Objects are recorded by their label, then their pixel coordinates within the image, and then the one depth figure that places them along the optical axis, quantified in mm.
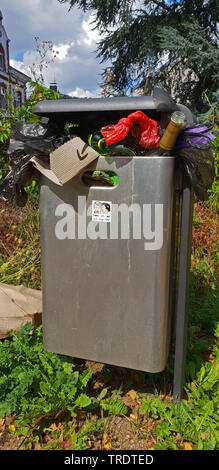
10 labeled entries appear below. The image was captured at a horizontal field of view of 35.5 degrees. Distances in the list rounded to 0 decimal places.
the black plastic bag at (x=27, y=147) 1547
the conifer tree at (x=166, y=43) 9500
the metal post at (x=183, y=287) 1538
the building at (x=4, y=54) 29300
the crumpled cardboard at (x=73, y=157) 1412
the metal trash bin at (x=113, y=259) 1389
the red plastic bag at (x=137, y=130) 1371
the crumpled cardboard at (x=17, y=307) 2230
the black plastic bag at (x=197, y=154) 1404
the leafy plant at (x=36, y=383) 1607
